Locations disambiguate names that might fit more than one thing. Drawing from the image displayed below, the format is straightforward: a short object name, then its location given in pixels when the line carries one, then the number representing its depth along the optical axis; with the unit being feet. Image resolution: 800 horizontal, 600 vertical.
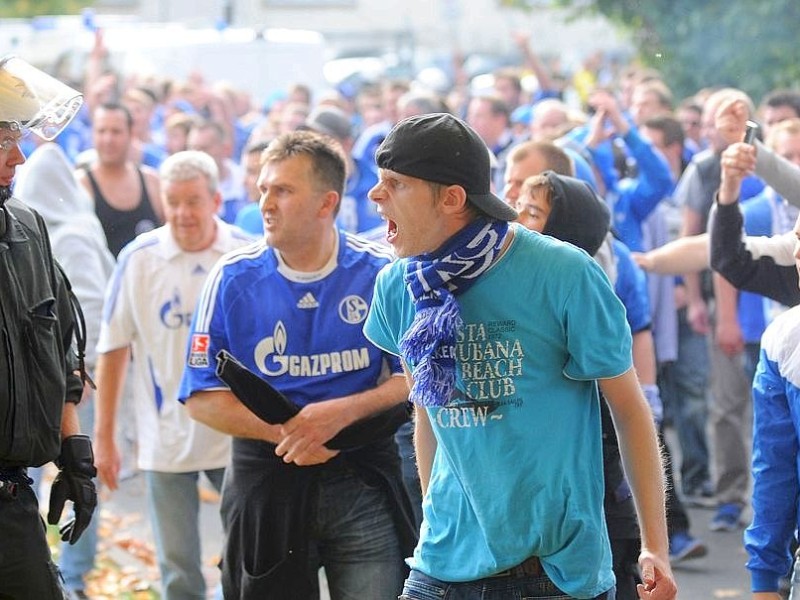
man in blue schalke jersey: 29.49
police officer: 25.12
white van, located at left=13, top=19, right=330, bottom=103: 135.55
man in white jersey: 37.83
